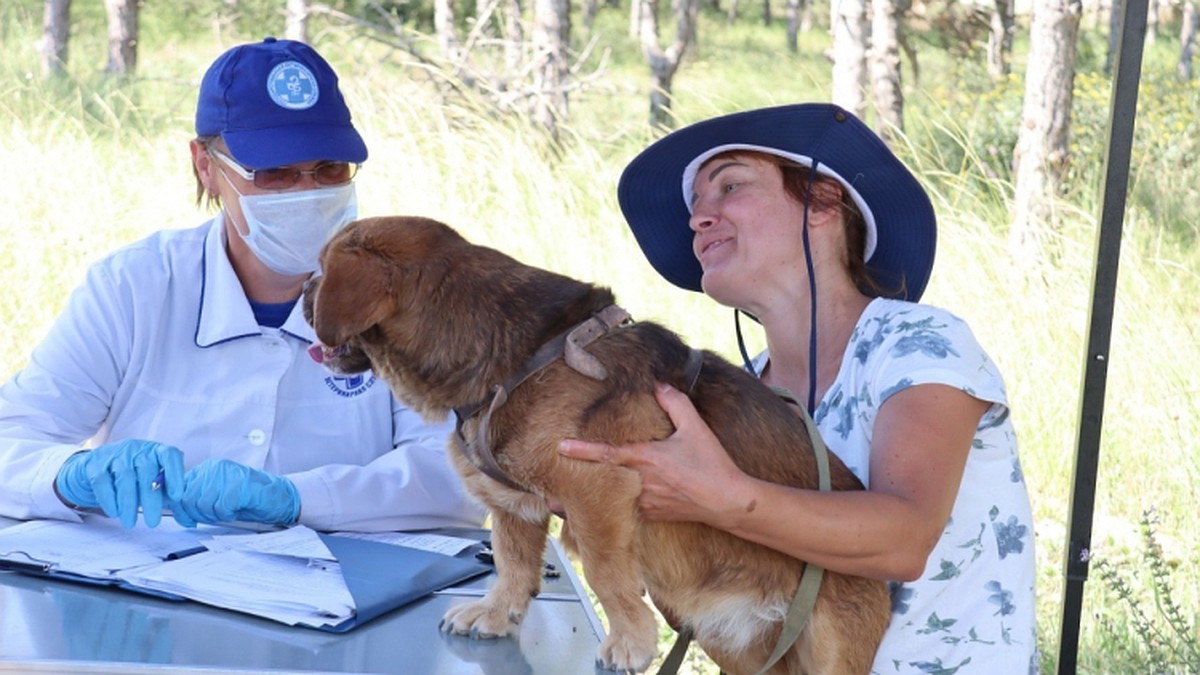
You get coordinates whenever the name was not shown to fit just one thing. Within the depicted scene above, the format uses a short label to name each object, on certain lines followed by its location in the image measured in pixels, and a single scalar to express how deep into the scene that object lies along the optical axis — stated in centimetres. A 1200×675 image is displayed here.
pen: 228
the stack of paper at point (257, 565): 203
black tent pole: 291
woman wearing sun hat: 197
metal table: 178
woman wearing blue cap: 263
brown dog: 200
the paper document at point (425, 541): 248
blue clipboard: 206
